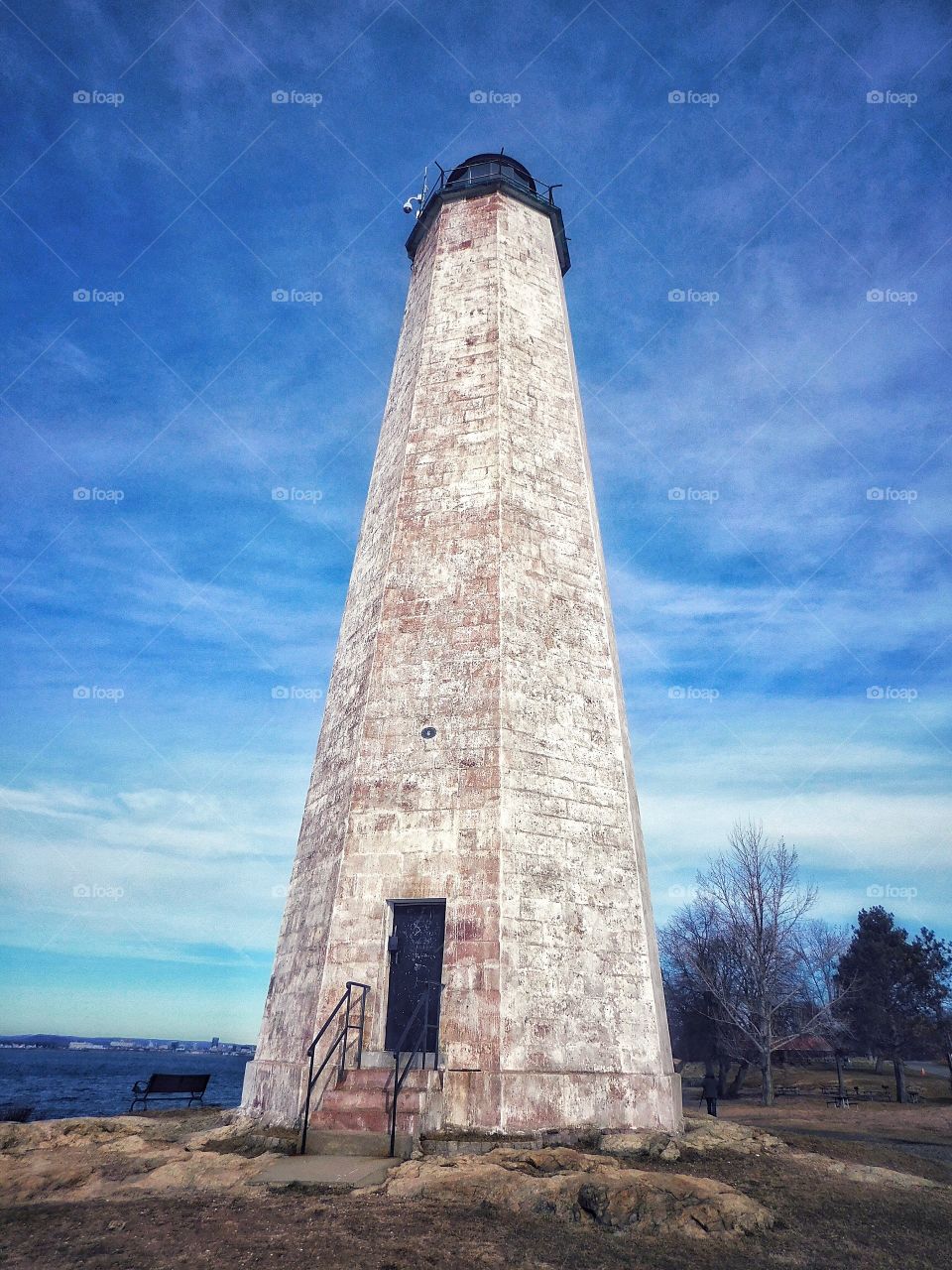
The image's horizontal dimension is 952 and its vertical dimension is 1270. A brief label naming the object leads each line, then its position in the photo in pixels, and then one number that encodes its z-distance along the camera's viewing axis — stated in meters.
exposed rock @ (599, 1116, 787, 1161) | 9.27
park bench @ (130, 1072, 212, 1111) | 17.84
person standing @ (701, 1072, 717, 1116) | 16.77
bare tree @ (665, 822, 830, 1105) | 25.50
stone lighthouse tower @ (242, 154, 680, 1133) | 9.88
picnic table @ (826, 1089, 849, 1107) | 24.47
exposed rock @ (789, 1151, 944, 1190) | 8.75
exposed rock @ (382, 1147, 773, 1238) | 6.67
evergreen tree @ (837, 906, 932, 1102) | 33.69
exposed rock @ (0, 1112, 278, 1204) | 7.59
